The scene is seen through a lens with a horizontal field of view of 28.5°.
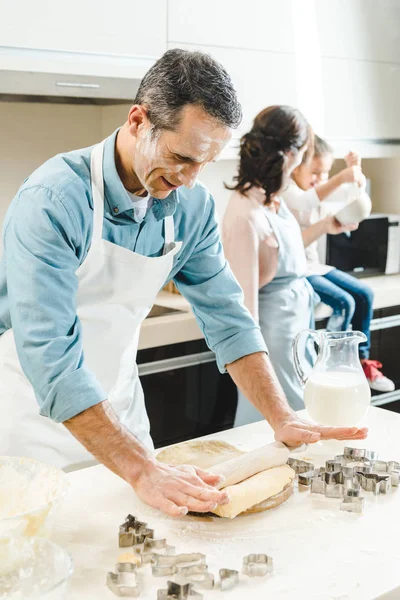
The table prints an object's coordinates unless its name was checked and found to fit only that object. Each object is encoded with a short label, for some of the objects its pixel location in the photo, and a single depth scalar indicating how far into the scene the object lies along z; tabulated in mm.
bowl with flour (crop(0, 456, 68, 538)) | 1101
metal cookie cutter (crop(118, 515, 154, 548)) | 1055
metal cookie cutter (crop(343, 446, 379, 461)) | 1377
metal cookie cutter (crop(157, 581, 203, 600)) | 919
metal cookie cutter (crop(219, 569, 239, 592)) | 960
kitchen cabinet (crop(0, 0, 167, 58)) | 2209
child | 2814
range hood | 2221
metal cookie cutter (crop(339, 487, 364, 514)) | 1190
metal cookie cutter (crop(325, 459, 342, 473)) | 1305
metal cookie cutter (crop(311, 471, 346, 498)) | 1239
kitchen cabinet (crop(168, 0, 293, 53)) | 2600
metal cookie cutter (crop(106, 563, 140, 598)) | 941
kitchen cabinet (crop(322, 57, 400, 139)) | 3141
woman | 2320
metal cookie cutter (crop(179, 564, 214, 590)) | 961
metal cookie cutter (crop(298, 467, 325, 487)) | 1265
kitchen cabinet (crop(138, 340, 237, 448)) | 2510
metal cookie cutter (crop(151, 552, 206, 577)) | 987
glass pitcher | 1473
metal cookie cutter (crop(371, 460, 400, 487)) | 1313
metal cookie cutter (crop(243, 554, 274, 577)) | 993
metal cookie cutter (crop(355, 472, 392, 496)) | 1255
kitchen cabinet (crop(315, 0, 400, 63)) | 3105
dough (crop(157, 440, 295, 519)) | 1146
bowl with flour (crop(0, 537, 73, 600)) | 876
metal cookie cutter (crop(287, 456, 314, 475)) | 1315
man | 1173
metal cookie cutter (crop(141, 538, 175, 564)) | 1037
